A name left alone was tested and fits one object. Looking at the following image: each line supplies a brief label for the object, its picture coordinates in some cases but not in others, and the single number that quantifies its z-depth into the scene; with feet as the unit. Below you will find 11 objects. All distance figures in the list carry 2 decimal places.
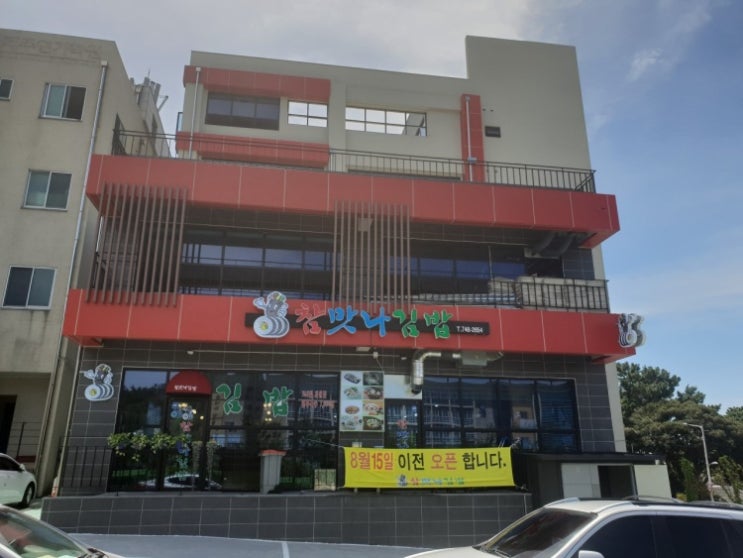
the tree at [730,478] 100.21
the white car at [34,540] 16.62
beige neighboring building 50.52
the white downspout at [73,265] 48.03
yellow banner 39.70
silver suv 16.20
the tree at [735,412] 207.94
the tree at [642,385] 193.67
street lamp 140.24
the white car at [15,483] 40.19
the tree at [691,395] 199.82
